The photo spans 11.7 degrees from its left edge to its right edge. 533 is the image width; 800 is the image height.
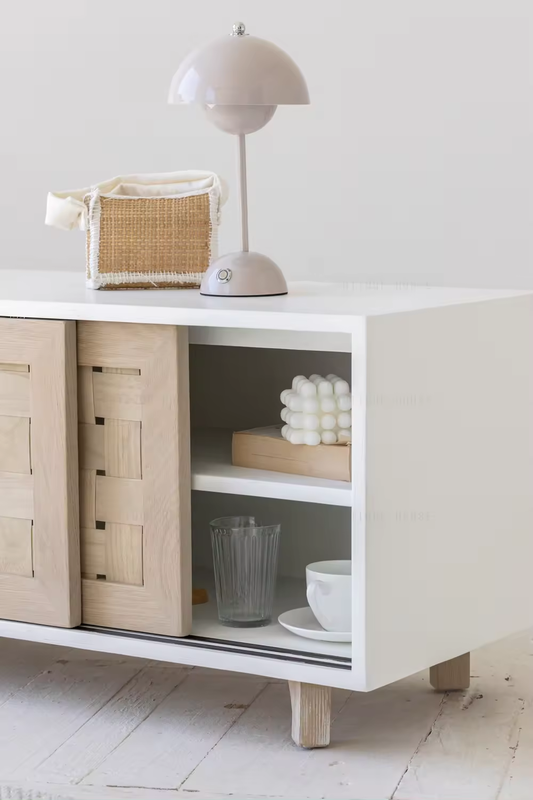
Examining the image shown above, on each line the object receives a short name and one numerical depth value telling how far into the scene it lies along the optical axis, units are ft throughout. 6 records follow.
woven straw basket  9.30
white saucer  8.63
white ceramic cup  8.67
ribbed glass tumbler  8.90
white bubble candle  8.69
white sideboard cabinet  8.45
